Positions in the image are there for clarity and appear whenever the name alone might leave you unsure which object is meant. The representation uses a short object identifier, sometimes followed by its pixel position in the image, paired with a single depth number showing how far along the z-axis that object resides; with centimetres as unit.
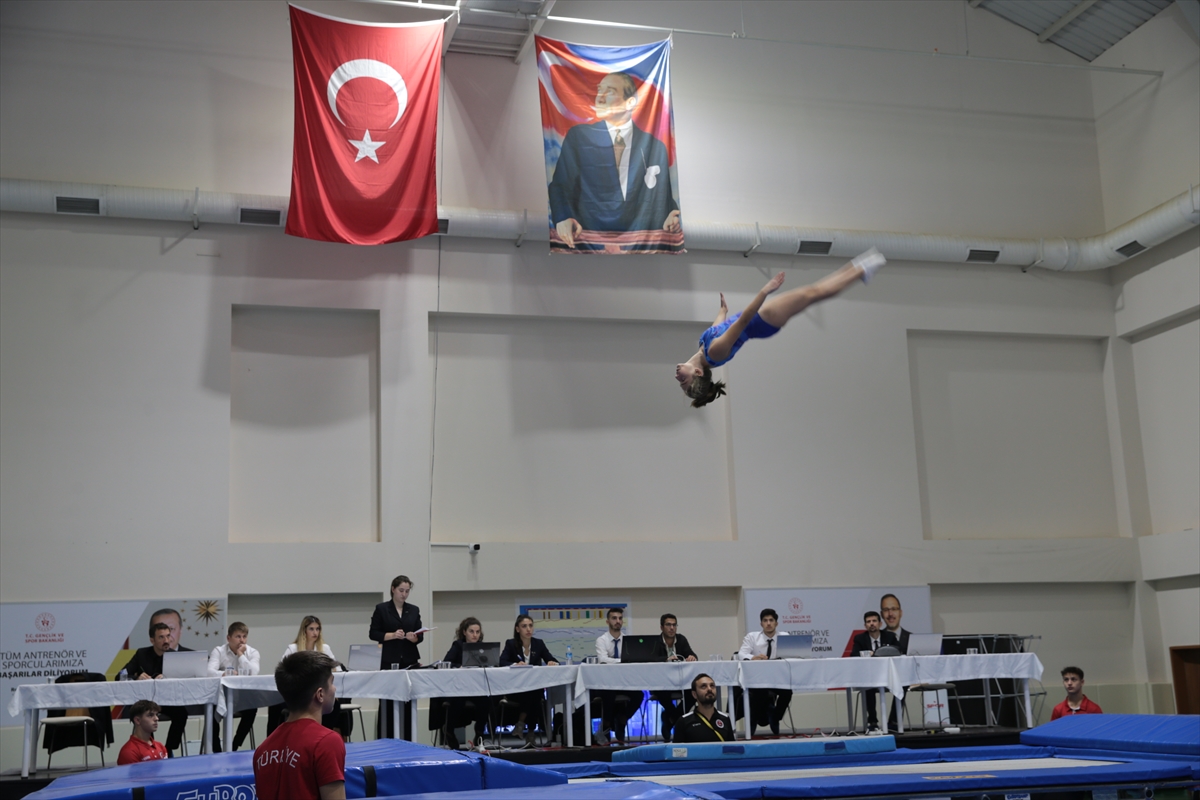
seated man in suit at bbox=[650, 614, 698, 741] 970
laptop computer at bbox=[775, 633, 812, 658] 980
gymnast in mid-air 683
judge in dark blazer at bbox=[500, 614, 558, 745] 981
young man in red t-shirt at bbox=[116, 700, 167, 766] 722
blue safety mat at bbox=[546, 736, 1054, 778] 766
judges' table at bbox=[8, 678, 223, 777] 802
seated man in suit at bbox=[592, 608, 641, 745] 945
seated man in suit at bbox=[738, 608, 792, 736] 999
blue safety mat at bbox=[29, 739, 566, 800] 477
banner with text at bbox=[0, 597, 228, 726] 1051
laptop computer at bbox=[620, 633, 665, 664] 964
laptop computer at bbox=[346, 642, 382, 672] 888
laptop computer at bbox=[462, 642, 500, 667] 919
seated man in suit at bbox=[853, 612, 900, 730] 1048
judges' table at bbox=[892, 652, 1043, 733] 955
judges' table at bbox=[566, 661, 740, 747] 905
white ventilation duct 1123
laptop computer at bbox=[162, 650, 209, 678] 855
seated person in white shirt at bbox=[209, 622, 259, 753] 915
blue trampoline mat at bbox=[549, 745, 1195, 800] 657
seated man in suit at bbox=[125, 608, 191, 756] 898
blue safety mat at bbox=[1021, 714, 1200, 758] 781
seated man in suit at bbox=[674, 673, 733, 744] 868
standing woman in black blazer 1010
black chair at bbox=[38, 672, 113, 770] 901
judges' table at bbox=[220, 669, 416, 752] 836
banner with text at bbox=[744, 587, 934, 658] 1262
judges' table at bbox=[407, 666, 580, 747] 873
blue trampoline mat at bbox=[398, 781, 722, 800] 426
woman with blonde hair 940
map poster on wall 1216
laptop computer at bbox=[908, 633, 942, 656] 998
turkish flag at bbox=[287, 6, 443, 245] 1104
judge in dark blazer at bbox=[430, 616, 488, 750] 928
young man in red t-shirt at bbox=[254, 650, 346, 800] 356
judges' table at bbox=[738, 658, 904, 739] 935
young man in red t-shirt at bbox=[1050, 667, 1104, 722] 1050
